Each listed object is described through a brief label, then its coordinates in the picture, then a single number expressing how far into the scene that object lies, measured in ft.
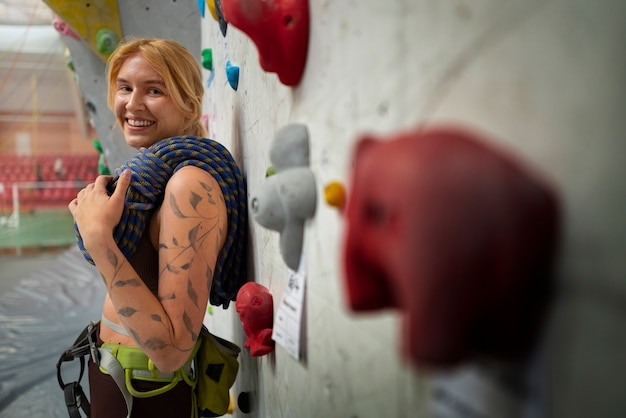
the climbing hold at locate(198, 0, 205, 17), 5.13
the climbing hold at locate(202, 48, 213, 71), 5.12
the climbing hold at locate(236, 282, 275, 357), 2.81
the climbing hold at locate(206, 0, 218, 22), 4.09
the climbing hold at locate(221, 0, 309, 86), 1.96
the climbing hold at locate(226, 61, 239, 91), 3.51
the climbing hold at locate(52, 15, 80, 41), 6.92
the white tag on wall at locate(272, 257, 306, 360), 2.21
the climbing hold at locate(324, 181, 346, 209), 1.60
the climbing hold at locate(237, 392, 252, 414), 3.83
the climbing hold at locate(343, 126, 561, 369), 0.80
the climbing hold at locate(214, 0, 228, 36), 3.70
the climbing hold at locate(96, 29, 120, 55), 6.36
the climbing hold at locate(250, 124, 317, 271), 1.97
